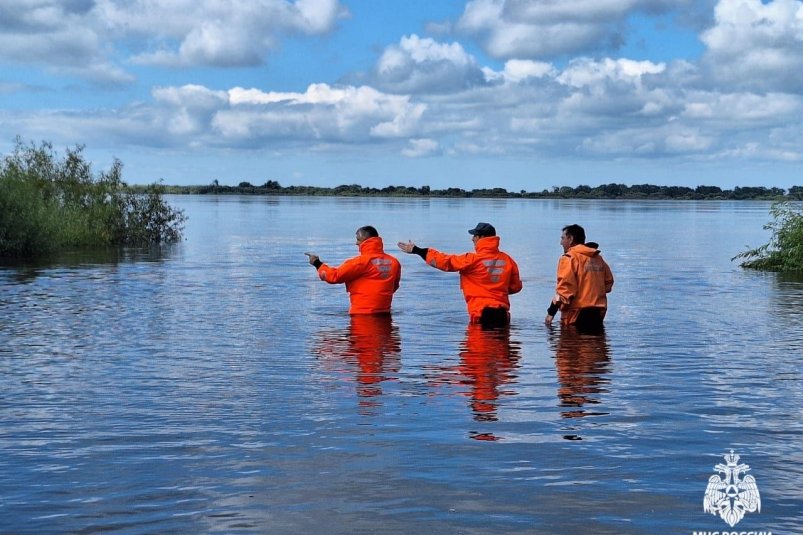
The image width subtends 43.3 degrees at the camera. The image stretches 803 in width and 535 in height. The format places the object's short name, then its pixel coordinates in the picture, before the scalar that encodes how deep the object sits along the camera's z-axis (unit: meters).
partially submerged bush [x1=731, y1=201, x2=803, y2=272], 33.53
